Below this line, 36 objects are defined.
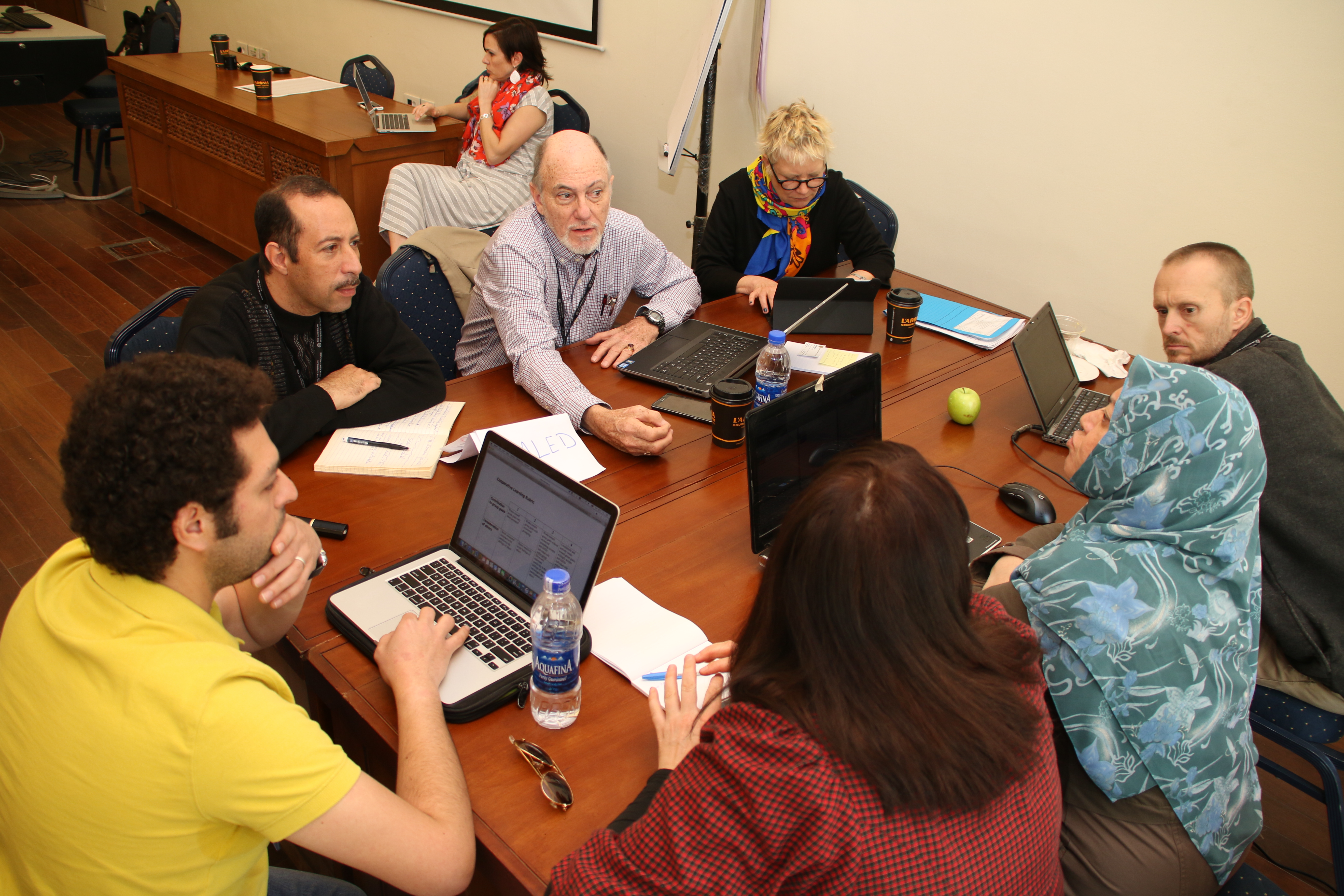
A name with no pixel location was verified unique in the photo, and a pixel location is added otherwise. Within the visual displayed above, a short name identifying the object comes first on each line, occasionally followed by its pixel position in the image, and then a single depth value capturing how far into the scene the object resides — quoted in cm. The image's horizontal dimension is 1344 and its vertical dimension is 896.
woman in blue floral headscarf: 126
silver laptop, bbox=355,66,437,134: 425
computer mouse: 180
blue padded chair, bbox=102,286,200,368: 188
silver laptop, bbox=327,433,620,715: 130
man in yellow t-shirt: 93
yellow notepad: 180
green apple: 214
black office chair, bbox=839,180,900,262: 322
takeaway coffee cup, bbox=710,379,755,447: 194
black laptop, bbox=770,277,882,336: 251
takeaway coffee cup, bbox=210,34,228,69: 495
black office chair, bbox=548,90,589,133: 424
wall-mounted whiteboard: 464
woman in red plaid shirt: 86
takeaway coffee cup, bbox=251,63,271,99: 448
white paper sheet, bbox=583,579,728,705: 135
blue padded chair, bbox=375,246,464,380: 241
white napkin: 253
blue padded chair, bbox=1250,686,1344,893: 160
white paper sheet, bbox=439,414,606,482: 183
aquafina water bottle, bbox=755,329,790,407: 211
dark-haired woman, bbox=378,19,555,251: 393
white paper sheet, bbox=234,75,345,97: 476
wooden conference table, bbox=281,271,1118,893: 114
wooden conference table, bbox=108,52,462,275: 415
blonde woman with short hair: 295
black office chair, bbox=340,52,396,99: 498
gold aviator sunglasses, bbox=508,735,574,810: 112
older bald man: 219
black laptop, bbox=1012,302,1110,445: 212
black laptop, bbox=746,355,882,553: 155
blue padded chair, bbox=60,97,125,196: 527
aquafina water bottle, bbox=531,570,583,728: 117
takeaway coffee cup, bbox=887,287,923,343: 252
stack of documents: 263
